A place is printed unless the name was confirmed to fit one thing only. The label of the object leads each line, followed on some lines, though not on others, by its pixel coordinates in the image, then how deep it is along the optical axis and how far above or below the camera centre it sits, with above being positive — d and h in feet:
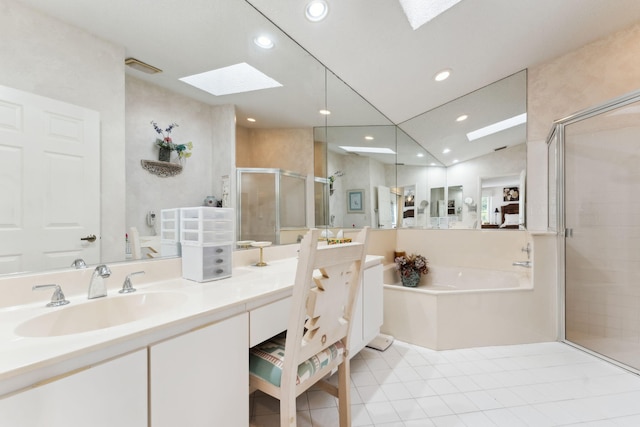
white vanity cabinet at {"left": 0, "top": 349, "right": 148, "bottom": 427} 1.86 -1.40
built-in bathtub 7.54 -2.89
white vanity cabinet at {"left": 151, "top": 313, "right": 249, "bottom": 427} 2.64 -1.75
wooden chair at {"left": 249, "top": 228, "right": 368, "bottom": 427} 3.16 -1.55
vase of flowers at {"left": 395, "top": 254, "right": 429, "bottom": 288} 10.41 -2.11
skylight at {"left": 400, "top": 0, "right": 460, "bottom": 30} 5.86 +4.43
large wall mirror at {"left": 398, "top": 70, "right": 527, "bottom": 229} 9.23 +2.04
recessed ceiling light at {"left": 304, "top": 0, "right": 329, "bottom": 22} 5.64 +4.25
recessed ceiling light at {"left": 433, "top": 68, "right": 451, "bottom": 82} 8.27 +4.23
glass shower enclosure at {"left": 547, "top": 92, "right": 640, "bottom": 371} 6.66 -0.31
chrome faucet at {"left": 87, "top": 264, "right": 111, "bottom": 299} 3.43 -0.88
